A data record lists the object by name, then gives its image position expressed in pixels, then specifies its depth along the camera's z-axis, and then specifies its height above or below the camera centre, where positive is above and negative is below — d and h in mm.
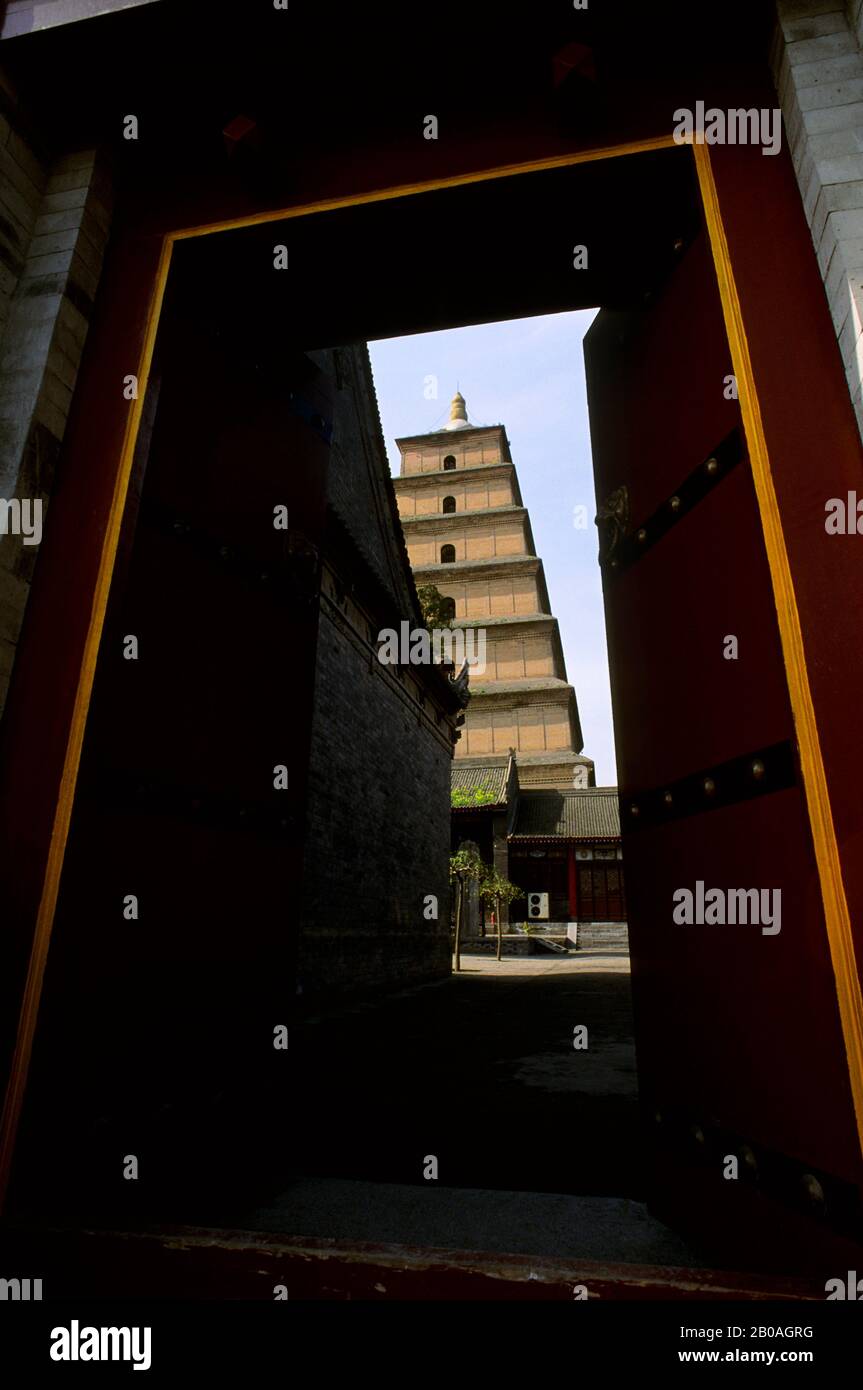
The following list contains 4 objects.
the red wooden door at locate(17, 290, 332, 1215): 1881 +362
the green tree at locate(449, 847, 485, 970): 18141 +1565
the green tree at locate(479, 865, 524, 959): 19109 +1067
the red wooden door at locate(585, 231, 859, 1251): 1526 +374
